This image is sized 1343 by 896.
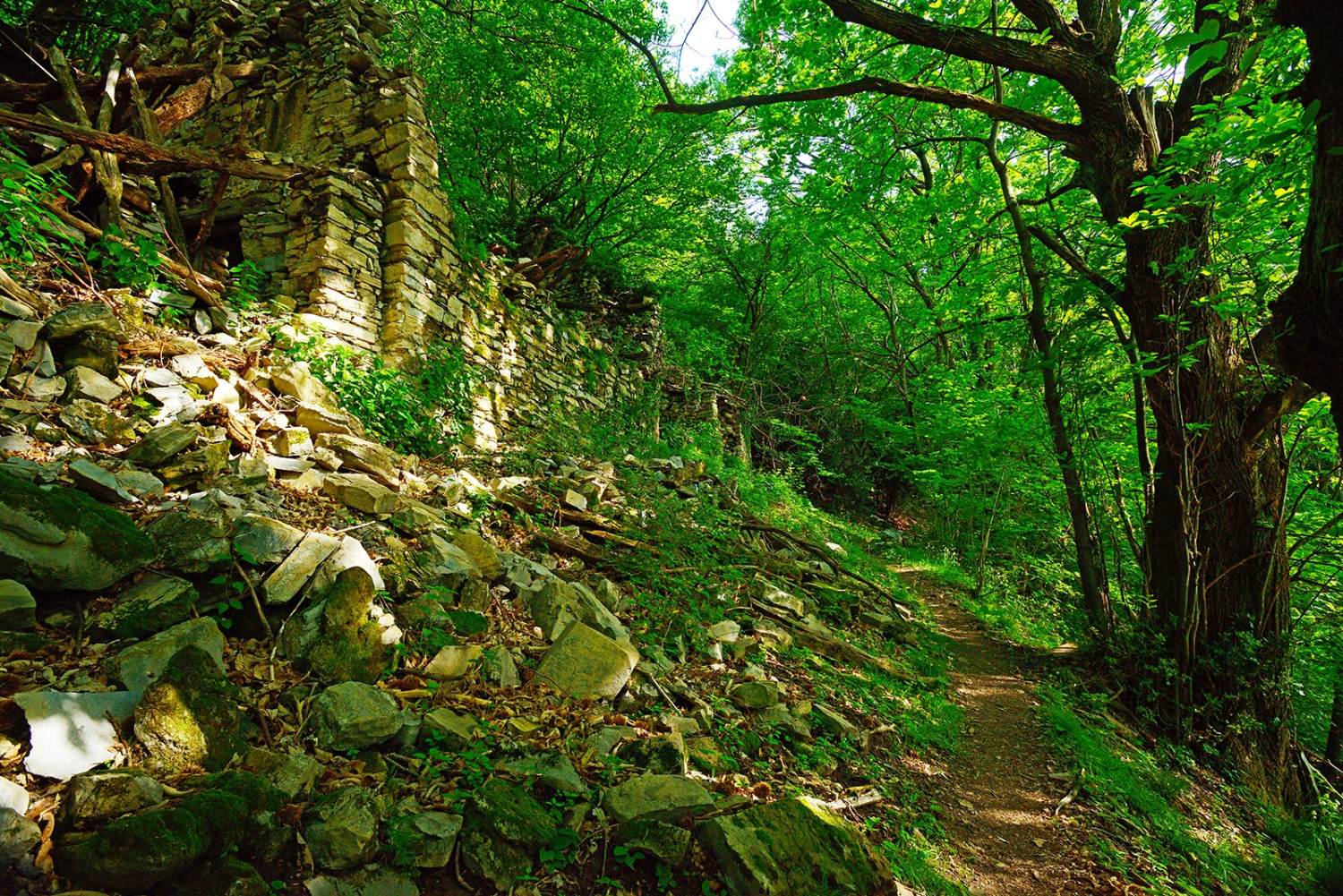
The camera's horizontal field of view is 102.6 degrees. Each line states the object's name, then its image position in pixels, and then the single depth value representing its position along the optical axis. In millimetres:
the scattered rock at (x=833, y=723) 3721
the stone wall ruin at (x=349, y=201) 5438
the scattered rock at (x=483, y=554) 3578
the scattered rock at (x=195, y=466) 2766
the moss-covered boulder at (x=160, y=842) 1285
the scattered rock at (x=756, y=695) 3613
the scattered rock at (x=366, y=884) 1570
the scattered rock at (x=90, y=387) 2934
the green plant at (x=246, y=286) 4531
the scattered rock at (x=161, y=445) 2756
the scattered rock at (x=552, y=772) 2230
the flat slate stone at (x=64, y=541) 1895
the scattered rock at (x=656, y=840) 2066
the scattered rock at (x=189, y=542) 2254
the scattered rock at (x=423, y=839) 1744
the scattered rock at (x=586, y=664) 2947
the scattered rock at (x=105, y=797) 1379
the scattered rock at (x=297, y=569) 2377
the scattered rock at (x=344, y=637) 2287
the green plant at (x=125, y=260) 3820
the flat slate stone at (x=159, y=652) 1828
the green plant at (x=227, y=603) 2240
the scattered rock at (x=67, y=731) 1479
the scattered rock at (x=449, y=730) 2238
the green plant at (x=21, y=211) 3277
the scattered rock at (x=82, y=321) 3047
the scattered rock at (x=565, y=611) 3326
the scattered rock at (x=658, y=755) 2531
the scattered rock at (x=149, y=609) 1982
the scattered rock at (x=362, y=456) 3801
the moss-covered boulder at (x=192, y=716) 1667
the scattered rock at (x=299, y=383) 4020
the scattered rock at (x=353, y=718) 2027
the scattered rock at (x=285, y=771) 1780
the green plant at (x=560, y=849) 1924
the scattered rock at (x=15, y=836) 1245
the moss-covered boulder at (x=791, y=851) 2033
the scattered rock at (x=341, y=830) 1643
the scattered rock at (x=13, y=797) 1323
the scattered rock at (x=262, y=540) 2416
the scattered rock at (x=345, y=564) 2514
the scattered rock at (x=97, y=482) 2354
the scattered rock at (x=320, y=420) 3894
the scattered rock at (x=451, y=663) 2578
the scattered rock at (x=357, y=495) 3352
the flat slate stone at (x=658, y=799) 2154
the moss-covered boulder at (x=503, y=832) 1845
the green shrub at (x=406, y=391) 4613
